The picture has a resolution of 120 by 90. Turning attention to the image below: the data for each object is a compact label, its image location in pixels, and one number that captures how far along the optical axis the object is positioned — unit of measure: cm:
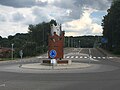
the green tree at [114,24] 5081
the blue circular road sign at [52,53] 1958
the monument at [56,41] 2538
